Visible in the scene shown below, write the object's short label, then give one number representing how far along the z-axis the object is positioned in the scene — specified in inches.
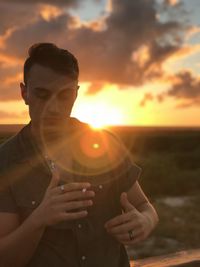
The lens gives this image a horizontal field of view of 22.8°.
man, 73.2
